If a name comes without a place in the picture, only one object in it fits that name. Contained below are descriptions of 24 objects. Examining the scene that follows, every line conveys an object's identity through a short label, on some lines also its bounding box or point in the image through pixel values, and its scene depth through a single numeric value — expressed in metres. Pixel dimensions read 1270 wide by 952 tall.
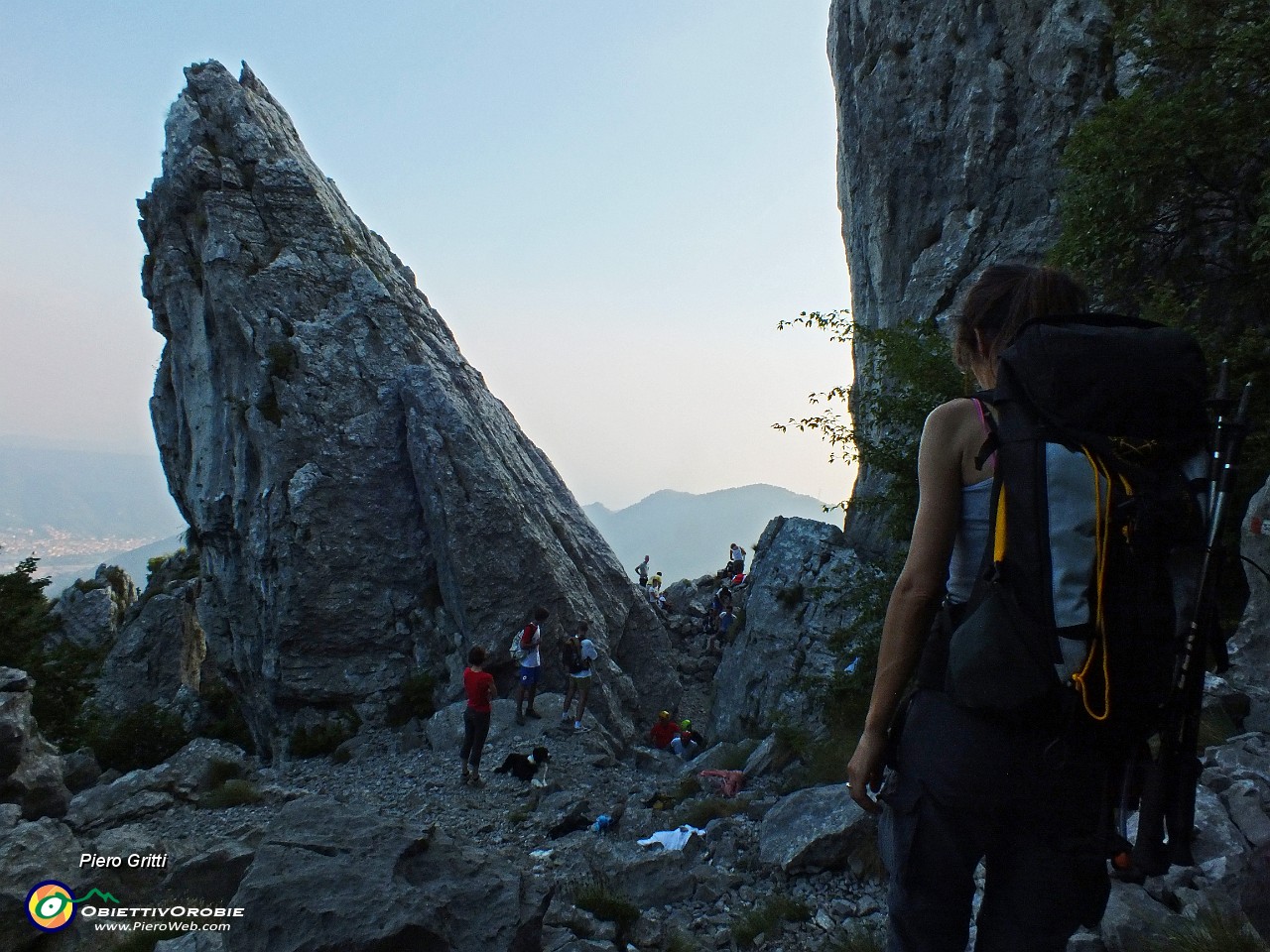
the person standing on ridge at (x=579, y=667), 19.55
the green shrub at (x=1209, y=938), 4.52
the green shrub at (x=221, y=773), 16.88
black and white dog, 15.88
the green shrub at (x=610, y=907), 6.89
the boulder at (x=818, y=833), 8.02
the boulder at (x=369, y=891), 5.27
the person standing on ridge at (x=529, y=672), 20.00
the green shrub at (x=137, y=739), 25.77
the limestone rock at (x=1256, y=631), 8.02
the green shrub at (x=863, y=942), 5.83
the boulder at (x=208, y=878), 6.95
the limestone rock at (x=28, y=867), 6.81
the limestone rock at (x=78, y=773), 17.69
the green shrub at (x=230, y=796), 14.26
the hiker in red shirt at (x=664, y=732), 22.23
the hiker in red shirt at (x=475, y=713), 15.57
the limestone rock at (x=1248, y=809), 5.82
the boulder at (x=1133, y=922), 4.92
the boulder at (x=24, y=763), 11.02
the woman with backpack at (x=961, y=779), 2.39
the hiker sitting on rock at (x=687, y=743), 21.17
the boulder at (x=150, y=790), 13.16
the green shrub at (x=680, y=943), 6.57
